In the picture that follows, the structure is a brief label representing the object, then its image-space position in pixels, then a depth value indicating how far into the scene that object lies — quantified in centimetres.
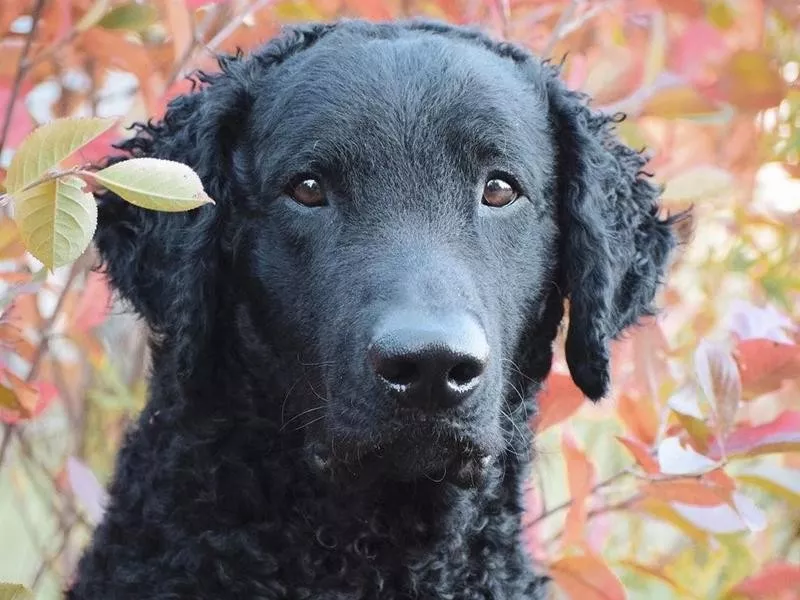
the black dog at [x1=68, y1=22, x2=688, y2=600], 278
